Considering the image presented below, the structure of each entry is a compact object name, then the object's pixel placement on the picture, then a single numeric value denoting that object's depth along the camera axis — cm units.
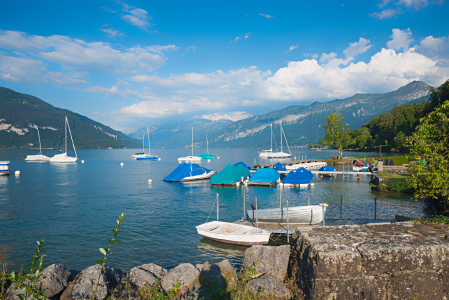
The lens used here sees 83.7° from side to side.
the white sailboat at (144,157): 13670
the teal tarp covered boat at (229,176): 4700
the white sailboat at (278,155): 13169
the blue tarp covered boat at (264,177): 4656
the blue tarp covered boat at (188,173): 5322
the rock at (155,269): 1171
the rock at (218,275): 973
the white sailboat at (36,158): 10980
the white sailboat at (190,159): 11578
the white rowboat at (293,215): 1994
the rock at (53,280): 969
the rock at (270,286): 831
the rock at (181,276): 1013
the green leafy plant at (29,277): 335
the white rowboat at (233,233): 1684
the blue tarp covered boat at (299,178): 4462
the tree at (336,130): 8727
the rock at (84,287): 964
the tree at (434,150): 966
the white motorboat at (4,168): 6325
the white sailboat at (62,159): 10180
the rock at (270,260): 1004
